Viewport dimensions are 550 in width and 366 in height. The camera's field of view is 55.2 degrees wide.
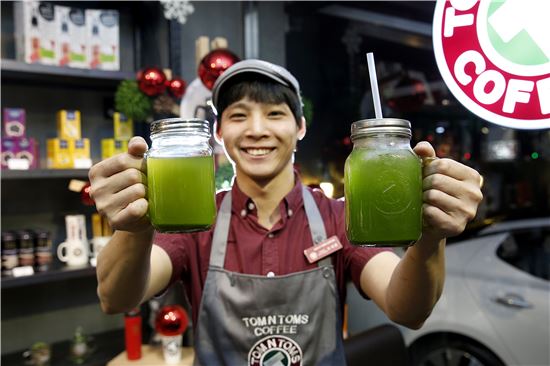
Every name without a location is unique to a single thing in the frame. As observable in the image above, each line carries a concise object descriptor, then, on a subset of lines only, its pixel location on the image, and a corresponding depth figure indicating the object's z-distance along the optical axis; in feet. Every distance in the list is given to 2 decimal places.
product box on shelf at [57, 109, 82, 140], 8.97
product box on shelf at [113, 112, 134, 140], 9.42
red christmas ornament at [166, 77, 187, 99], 9.13
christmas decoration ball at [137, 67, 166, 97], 8.81
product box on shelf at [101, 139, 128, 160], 9.43
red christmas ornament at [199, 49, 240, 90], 8.33
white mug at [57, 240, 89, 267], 8.96
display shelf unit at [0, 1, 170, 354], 9.17
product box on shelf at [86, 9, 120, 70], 9.16
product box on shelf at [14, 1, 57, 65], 8.52
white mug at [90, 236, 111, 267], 9.06
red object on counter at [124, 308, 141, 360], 8.76
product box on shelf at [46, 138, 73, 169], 8.91
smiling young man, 4.51
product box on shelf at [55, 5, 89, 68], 8.86
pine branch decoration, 8.95
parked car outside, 8.98
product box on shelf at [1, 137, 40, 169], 8.27
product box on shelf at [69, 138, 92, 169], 9.00
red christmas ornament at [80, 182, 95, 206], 7.90
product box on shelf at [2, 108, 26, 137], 8.43
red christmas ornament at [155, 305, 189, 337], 8.37
